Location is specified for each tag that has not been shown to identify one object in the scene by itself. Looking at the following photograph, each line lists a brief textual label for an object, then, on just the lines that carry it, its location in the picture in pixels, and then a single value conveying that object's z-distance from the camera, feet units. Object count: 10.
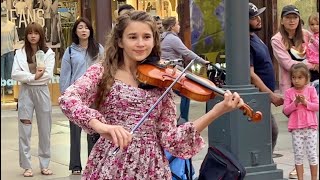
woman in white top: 23.15
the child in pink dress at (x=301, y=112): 19.95
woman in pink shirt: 21.66
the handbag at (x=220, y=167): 12.34
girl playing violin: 10.55
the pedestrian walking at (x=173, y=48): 29.73
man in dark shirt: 21.16
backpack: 14.82
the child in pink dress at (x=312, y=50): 21.65
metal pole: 20.24
